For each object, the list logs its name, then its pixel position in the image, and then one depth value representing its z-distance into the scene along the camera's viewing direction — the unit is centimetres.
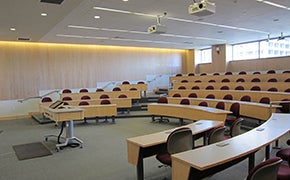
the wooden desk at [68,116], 571
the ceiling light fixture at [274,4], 642
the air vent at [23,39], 999
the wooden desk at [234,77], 960
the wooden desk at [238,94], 718
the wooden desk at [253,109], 623
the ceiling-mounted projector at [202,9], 506
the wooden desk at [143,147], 339
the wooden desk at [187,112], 601
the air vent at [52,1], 520
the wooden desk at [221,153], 247
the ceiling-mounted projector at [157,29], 728
